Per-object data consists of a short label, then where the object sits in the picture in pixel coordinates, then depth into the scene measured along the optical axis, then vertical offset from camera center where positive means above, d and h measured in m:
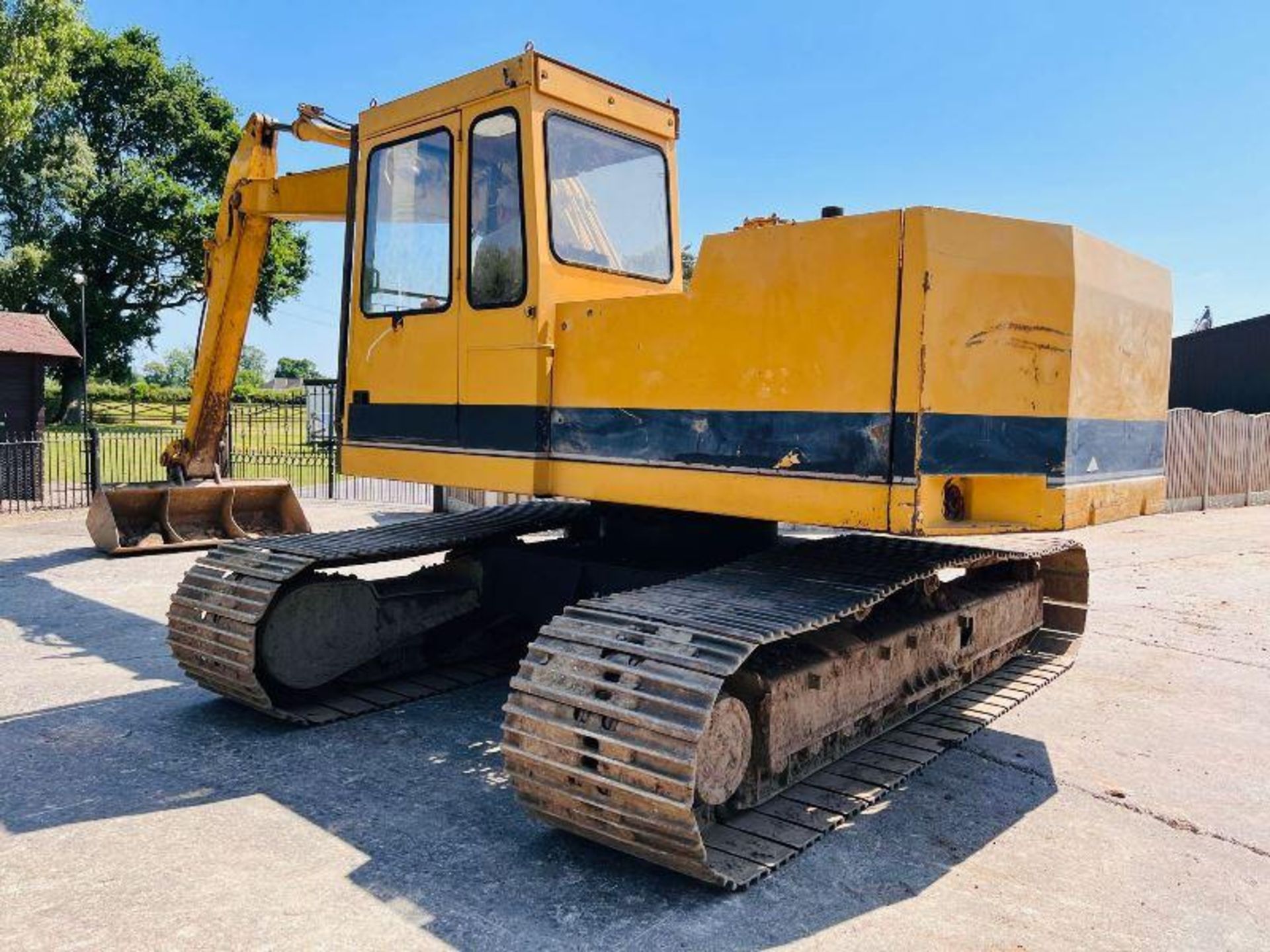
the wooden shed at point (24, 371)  17.33 +0.53
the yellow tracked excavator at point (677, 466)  3.68 -0.21
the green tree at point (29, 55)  27.39 +9.91
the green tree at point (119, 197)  35.56 +7.64
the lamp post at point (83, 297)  30.41 +3.33
